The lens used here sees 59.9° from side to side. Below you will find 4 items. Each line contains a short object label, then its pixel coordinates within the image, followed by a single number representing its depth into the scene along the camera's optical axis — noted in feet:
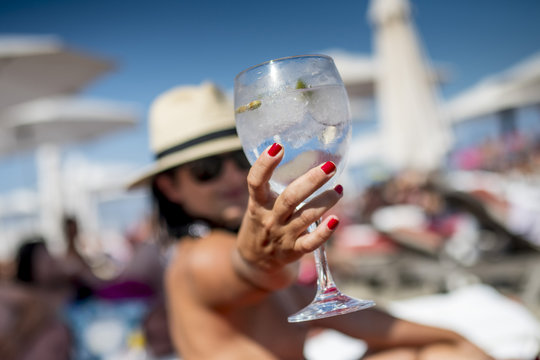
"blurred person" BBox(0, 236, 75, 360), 10.17
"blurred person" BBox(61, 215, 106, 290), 14.61
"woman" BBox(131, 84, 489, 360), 3.45
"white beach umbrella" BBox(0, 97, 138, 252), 29.53
